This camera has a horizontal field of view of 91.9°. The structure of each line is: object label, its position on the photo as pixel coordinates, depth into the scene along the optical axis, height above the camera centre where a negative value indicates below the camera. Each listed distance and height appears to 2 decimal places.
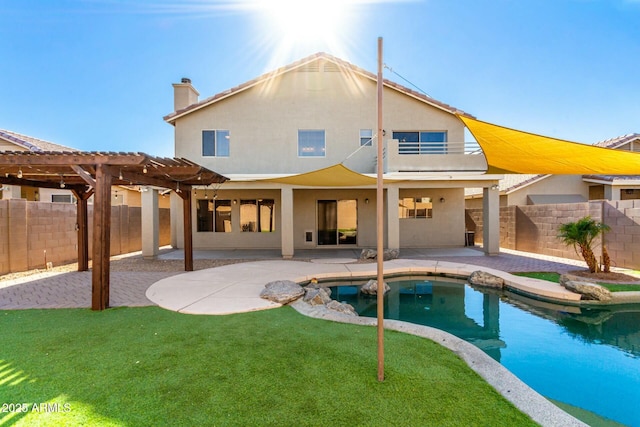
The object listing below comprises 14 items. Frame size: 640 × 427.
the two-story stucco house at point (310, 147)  12.71 +2.80
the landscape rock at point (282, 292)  5.51 -1.42
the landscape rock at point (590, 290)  5.96 -1.51
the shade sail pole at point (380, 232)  2.64 -0.16
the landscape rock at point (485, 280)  7.18 -1.57
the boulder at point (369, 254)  10.25 -1.34
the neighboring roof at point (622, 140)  15.52 +3.73
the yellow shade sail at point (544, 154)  5.65 +1.22
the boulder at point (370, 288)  6.95 -1.68
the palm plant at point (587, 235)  7.65 -0.56
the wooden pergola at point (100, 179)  5.12 +0.87
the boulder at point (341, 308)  5.26 -1.62
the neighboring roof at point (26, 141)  13.88 +3.64
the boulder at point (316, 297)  5.61 -1.52
